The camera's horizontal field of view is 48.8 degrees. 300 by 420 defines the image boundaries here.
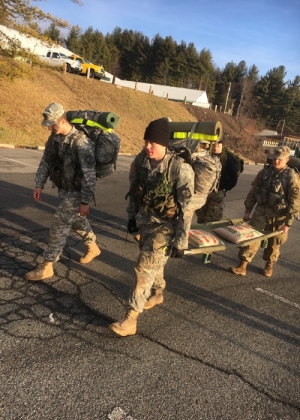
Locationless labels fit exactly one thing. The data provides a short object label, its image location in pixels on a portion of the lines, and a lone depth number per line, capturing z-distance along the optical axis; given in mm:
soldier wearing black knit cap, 2926
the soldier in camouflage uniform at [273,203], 4590
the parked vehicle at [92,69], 30153
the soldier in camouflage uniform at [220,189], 5301
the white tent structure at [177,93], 51750
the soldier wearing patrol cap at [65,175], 3588
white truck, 28762
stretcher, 3885
